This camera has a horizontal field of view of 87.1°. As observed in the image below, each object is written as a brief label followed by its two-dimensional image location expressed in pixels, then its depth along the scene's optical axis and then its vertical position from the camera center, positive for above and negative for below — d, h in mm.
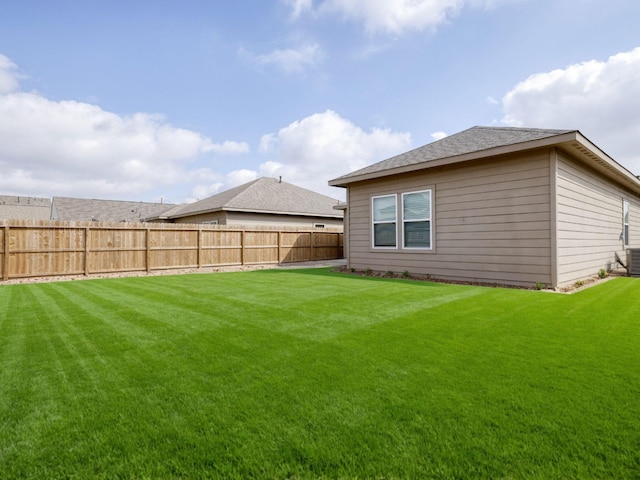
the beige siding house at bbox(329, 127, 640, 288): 7023 +897
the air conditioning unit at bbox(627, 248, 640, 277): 9133 -468
